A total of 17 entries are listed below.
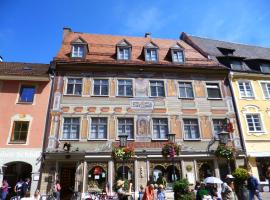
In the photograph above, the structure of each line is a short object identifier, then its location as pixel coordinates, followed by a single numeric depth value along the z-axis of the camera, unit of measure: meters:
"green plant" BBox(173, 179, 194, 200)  10.84
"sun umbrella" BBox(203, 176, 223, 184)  11.48
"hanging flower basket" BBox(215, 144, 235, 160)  15.77
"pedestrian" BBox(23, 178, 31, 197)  13.92
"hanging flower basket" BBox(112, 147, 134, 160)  14.93
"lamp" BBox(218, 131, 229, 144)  16.16
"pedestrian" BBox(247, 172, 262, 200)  10.58
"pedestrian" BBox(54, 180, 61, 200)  13.21
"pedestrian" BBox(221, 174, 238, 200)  10.28
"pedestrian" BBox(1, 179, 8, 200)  13.29
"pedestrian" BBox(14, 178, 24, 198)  13.78
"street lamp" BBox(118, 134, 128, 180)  15.34
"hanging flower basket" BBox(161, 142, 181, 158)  15.33
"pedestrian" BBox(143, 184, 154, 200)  9.14
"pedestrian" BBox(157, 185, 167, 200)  11.22
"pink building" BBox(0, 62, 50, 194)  14.70
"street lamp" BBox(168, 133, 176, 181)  15.35
